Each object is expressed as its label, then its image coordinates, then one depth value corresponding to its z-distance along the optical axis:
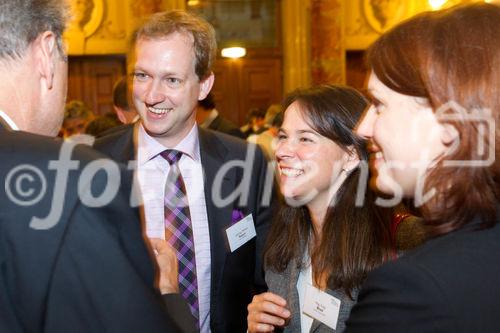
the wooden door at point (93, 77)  8.95
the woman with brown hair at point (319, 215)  1.81
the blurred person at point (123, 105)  4.15
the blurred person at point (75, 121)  5.45
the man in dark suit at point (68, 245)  0.95
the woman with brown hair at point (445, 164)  0.96
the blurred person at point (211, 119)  5.15
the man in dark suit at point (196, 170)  2.09
